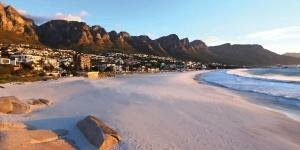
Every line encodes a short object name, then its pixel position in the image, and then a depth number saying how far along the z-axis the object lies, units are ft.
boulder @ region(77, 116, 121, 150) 18.01
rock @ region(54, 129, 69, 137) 19.94
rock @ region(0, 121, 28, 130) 19.46
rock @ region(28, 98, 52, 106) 32.45
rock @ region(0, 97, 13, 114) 26.54
